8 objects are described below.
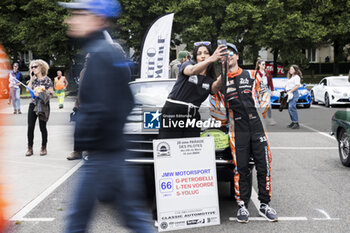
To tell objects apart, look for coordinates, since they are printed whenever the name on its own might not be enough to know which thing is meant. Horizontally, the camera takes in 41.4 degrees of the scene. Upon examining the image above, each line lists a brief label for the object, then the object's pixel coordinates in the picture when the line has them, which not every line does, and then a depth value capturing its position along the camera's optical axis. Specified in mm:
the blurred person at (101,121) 2910
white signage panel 4430
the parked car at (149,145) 5004
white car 19719
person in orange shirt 18672
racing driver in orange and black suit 4785
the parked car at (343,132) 7453
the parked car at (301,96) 19391
